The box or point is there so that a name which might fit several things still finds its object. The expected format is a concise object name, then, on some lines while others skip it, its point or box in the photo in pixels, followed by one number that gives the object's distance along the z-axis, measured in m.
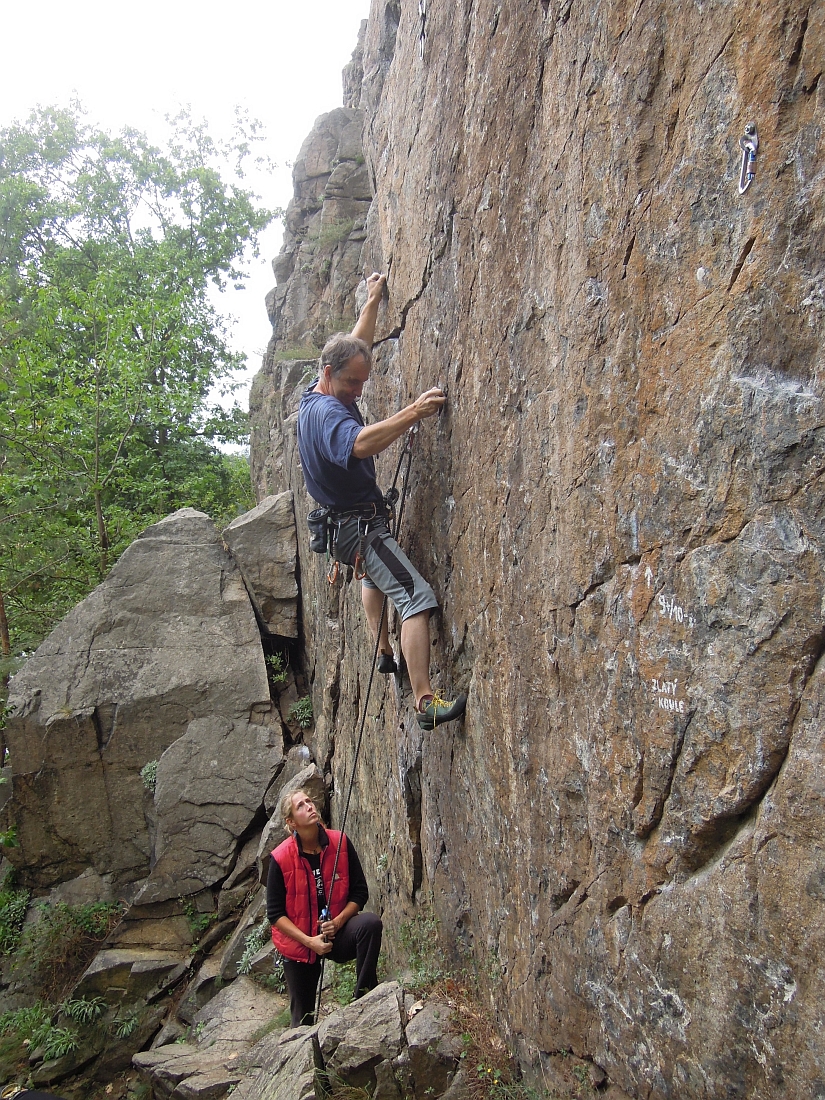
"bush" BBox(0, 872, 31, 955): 9.70
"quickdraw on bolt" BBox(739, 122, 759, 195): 2.25
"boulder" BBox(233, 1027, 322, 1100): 4.16
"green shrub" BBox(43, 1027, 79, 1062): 8.38
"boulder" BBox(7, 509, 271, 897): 9.94
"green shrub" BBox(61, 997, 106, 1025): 8.57
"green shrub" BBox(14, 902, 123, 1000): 9.34
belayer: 5.03
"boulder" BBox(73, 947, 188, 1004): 8.77
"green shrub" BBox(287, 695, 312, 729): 10.33
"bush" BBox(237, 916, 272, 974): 8.12
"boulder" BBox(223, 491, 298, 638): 10.96
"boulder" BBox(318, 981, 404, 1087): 4.02
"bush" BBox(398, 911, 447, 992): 4.70
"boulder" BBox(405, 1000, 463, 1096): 3.90
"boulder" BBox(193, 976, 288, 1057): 6.82
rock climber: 4.51
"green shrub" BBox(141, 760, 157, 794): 9.98
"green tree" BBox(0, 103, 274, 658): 13.43
